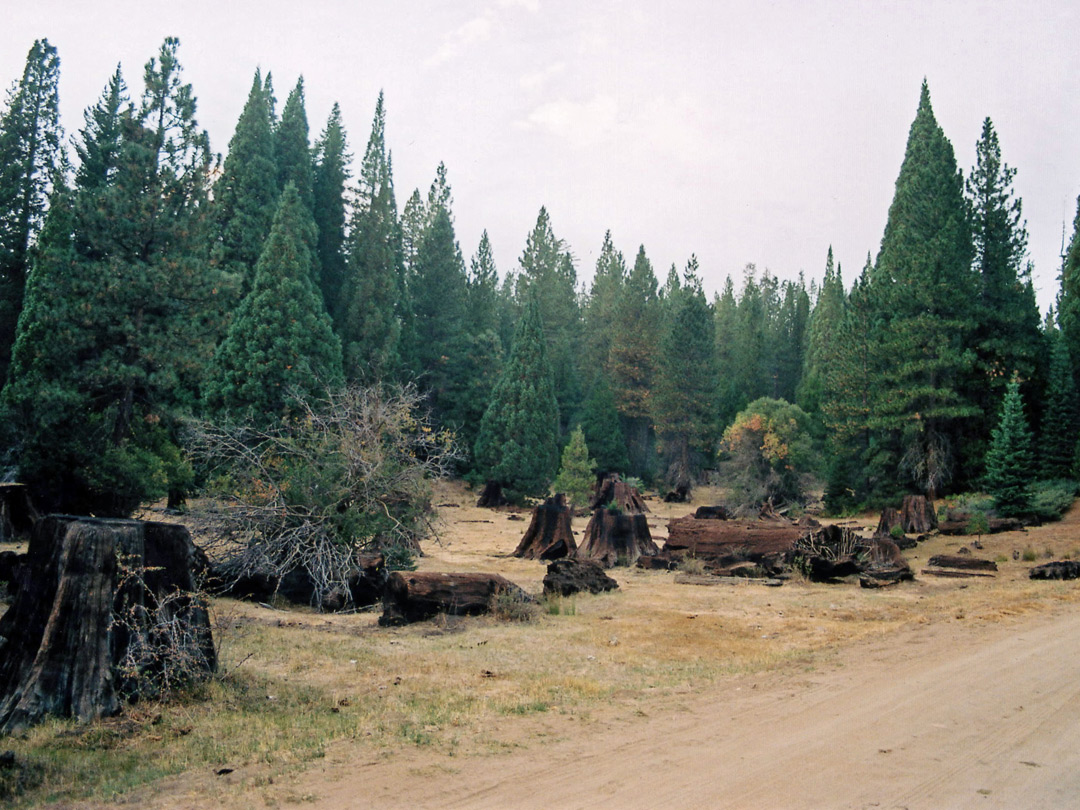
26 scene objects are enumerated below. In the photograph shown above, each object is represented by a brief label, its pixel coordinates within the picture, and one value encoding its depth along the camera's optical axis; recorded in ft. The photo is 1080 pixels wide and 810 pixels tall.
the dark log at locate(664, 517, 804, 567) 57.88
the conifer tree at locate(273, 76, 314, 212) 137.39
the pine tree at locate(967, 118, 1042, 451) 107.14
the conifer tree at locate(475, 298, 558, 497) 133.18
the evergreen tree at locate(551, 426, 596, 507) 122.42
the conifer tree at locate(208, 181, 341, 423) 93.81
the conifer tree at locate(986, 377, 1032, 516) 85.56
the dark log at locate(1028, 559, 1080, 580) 52.60
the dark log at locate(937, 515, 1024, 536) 80.02
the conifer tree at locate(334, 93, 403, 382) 128.77
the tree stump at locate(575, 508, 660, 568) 63.26
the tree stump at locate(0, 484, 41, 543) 57.47
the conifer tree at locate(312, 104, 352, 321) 146.30
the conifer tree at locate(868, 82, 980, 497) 105.40
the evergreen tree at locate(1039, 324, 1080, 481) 99.81
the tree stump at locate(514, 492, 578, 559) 64.59
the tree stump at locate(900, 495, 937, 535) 84.74
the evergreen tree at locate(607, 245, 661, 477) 191.21
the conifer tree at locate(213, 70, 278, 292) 116.57
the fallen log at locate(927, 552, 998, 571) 57.72
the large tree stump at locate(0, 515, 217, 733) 19.76
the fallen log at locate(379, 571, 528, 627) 35.73
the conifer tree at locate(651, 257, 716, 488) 172.24
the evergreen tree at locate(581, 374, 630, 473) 168.04
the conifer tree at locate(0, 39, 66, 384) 96.22
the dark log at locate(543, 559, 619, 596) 44.60
